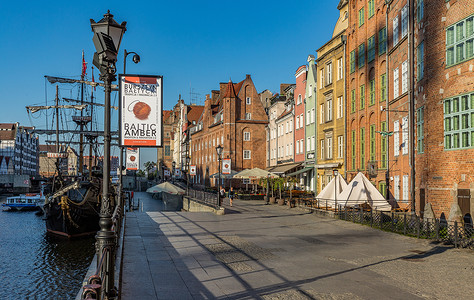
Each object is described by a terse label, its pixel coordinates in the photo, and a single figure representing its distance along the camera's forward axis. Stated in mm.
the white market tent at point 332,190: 27484
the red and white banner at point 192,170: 50000
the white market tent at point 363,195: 23469
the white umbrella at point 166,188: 41522
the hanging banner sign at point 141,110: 9945
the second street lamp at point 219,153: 30442
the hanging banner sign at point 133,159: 31016
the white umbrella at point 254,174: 42406
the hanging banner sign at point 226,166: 36431
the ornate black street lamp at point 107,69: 6629
